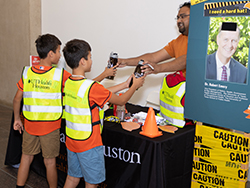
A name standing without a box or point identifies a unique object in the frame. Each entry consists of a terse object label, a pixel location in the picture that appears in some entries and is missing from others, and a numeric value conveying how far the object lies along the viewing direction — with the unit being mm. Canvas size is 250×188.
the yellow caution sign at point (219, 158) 2057
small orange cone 2188
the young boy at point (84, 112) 2049
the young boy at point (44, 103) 2305
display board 1821
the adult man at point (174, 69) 2361
